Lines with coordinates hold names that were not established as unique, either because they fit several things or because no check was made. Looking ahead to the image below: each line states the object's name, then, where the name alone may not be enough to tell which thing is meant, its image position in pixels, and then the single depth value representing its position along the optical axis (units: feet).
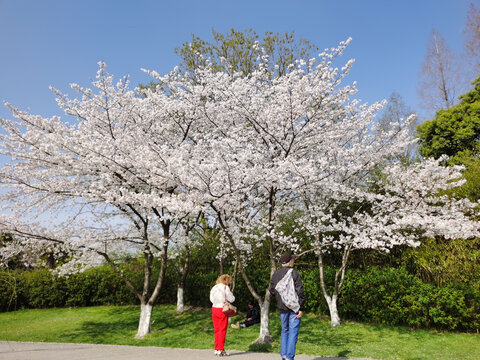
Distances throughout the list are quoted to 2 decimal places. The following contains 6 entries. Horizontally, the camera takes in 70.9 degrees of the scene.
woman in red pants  18.92
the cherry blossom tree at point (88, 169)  23.65
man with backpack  15.70
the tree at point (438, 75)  70.69
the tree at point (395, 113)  77.86
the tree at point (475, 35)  66.55
